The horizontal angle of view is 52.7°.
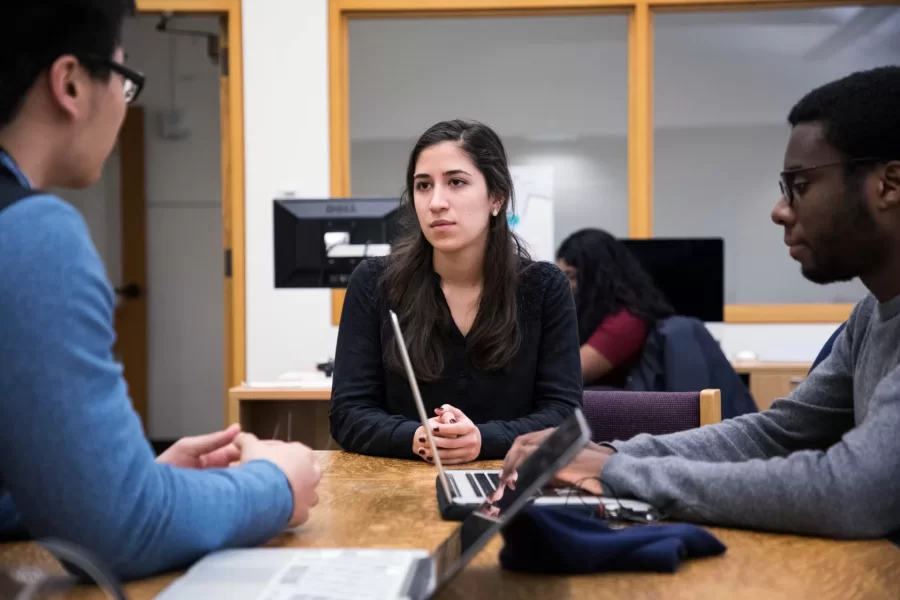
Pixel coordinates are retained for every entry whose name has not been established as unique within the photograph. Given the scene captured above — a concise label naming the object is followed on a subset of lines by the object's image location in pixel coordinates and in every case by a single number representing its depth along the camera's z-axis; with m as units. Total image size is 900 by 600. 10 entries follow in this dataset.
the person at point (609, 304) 3.39
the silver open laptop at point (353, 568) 0.74
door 5.88
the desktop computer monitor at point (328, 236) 3.06
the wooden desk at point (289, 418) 3.32
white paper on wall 4.69
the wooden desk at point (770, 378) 3.80
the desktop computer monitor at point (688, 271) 3.79
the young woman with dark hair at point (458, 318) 1.86
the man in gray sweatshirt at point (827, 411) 0.99
